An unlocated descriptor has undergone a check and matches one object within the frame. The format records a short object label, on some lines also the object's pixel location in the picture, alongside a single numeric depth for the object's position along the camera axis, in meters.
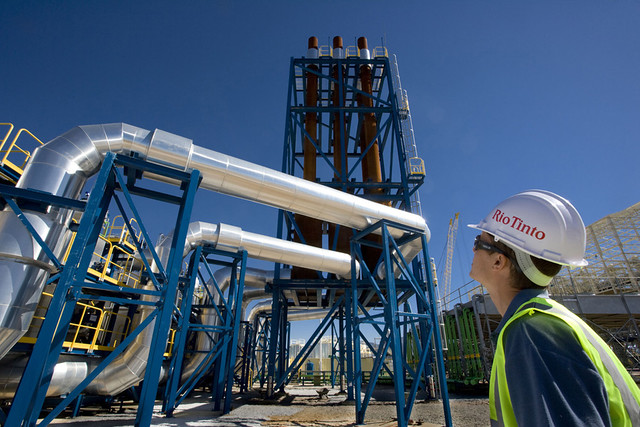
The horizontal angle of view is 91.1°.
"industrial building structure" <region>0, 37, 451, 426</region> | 4.59
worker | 0.79
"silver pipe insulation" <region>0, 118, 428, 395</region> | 4.63
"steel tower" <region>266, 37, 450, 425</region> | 7.97
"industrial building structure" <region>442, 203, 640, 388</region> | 15.55
